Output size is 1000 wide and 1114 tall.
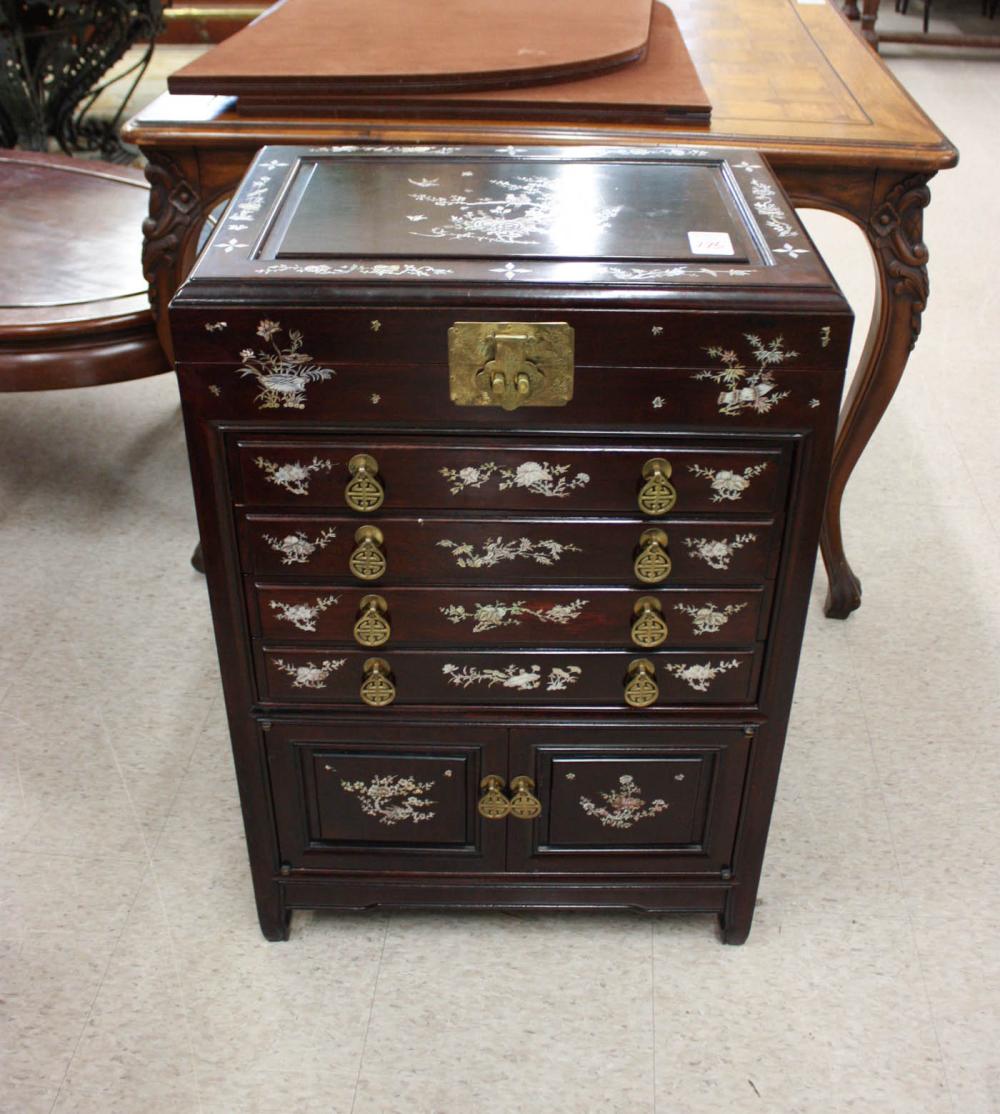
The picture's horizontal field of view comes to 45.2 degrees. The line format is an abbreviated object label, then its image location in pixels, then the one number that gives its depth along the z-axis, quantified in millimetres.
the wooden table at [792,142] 1618
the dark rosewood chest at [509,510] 1160
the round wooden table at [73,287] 2146
